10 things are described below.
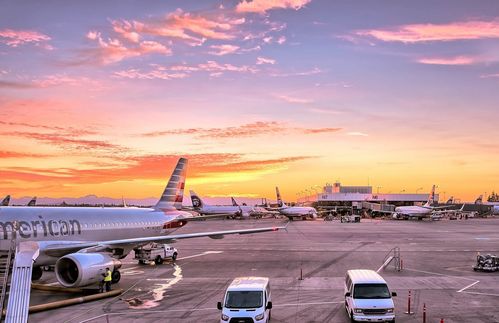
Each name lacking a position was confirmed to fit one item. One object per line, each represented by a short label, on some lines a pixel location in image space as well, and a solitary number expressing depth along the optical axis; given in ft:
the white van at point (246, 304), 62.54
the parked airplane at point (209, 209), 504.43
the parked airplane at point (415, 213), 441.27
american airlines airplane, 87.97
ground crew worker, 89.99
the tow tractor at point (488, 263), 118.52
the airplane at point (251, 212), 520.10
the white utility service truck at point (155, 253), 130.41
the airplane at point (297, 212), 463.01
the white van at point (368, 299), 65.98
